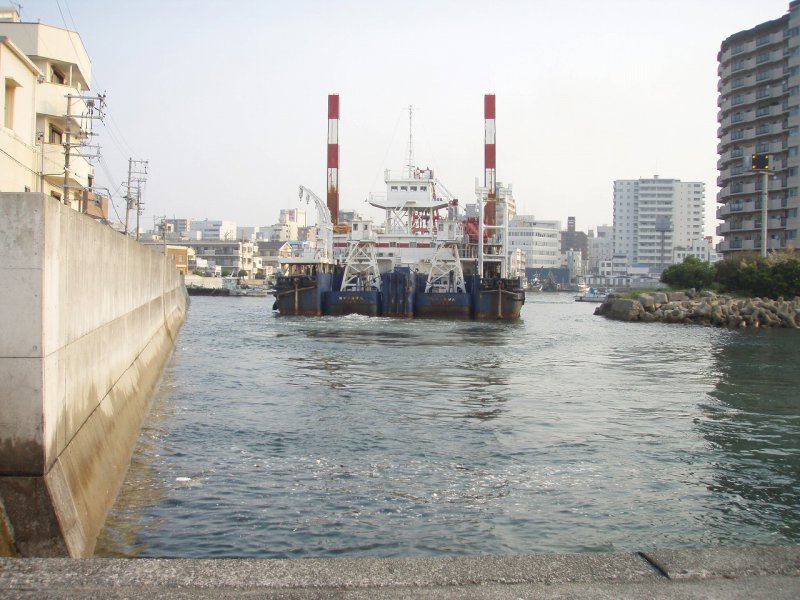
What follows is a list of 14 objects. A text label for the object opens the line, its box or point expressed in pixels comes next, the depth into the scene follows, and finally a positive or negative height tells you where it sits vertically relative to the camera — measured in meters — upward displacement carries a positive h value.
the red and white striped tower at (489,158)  52.28 +8.32
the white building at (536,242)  155.25 +7.81
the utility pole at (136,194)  40.05 +4.35
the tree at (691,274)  54.41 +0.63
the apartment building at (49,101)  18.88 +4.75
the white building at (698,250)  147.62 +6.34
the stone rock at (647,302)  46.78 -1.21
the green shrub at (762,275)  45.78 +0.54
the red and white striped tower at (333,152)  53.69 +8.76
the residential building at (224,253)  123.06 +3.72
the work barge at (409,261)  42.75 +1.07
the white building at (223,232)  193.75 +11.32
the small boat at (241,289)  91.56 -1.49
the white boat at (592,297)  92.75 -1.86
